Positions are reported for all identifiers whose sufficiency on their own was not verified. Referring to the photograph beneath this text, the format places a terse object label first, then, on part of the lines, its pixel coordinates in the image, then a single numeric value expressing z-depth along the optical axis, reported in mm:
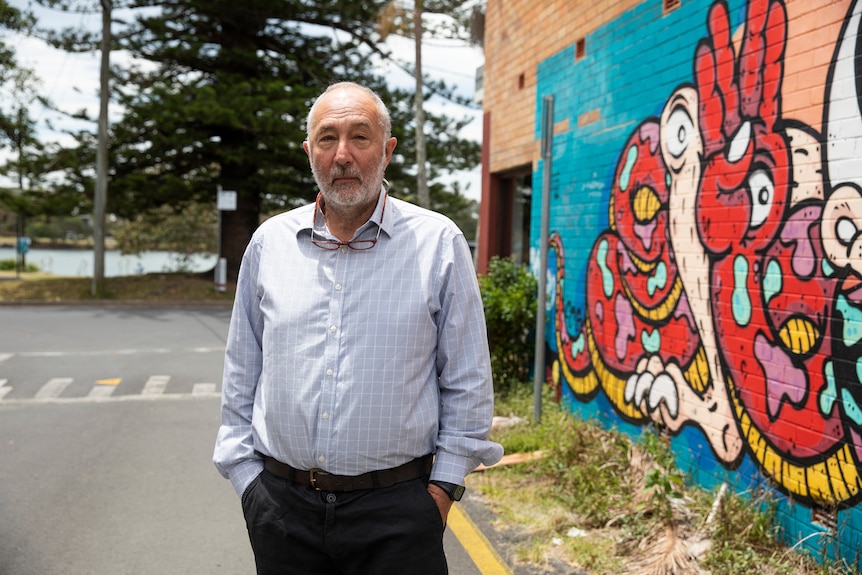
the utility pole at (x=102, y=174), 19688
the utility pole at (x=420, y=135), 19500
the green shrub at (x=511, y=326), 7730
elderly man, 2326
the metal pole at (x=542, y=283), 6219
